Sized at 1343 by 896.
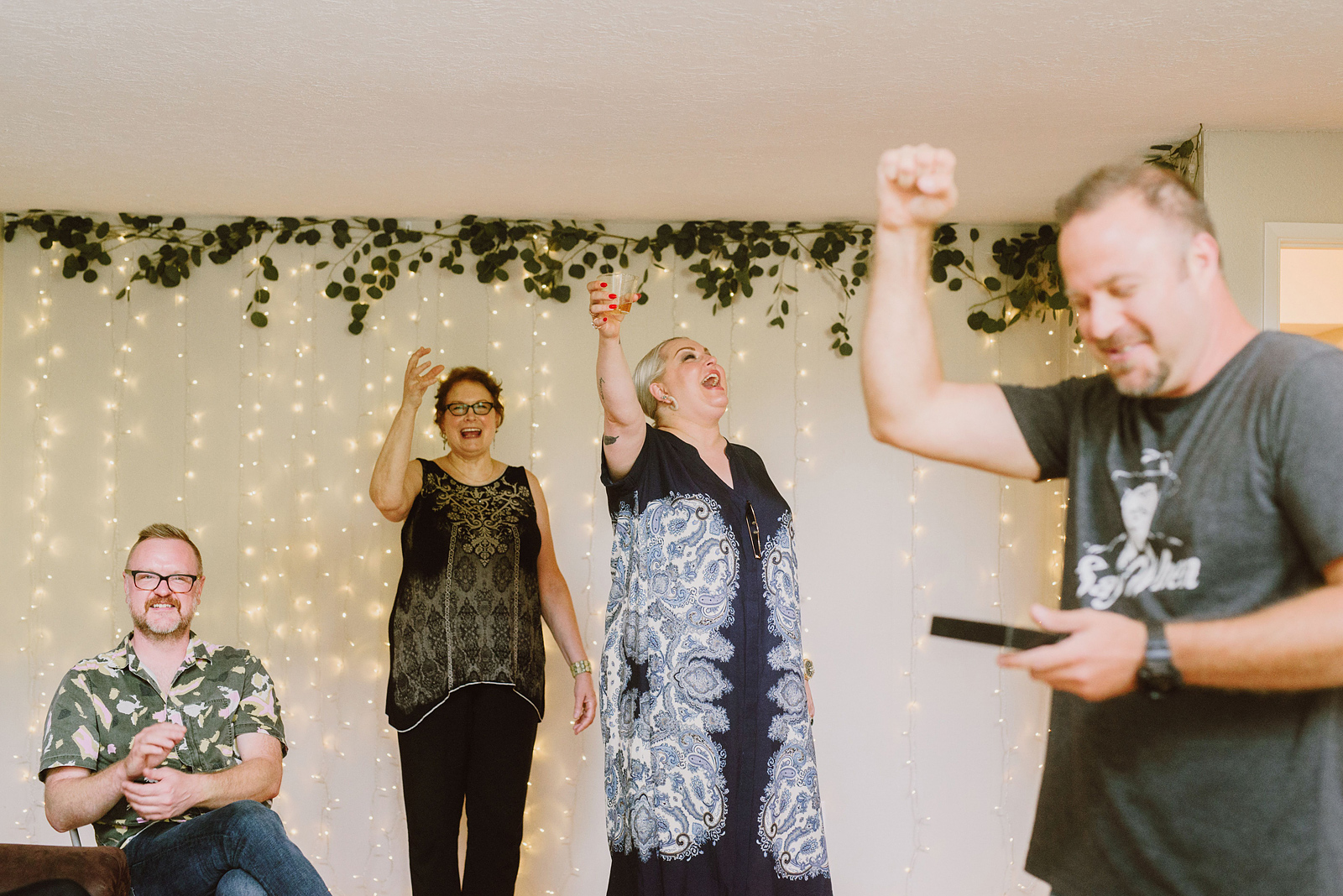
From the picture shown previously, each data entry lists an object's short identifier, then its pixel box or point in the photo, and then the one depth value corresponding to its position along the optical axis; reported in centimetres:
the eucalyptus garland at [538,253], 354
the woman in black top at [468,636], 283
